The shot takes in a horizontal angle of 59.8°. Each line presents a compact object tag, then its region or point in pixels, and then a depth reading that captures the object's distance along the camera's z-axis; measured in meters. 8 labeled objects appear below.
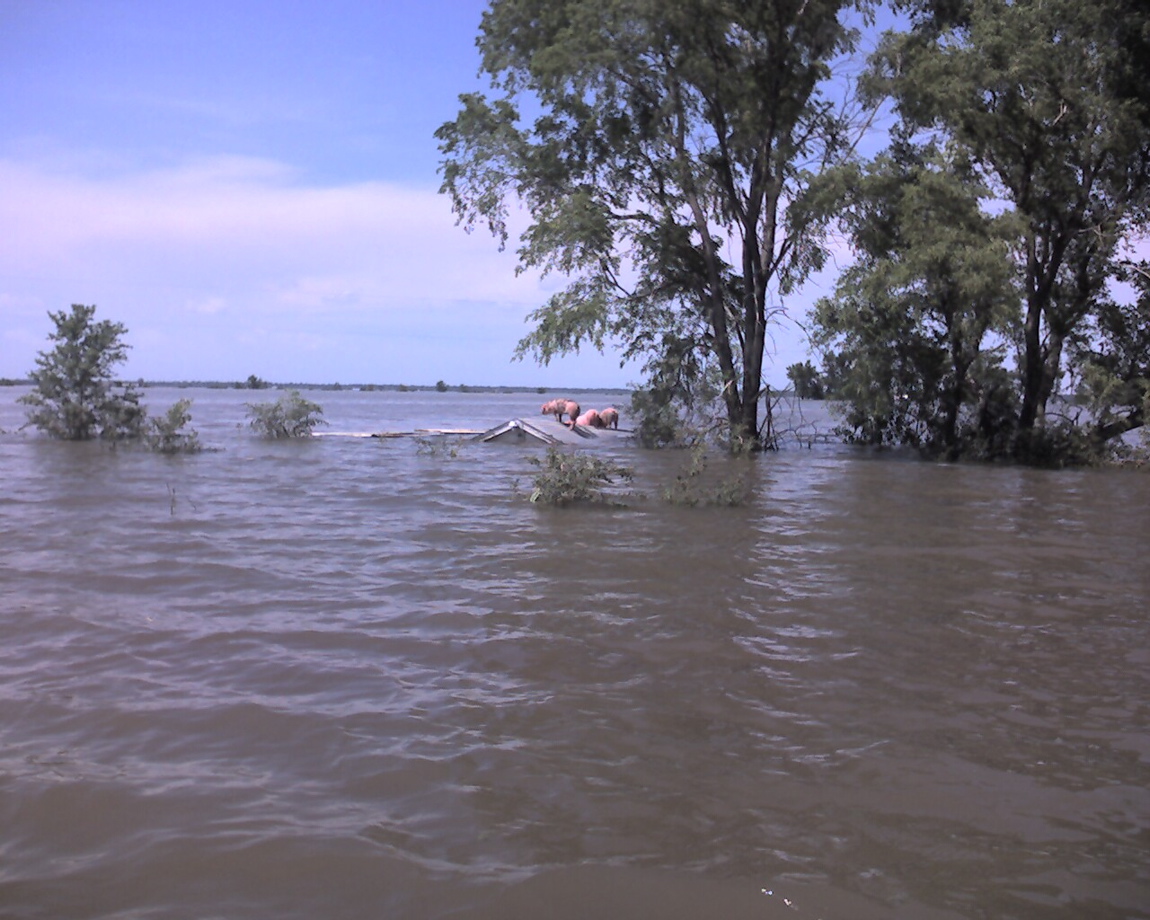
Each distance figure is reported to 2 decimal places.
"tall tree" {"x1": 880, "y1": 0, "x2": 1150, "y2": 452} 19.55
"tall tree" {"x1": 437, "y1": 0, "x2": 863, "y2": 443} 21.42
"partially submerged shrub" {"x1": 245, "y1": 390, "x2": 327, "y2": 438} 25.22
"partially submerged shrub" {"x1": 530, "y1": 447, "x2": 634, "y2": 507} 12.31
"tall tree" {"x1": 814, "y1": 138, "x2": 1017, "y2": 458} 19.72
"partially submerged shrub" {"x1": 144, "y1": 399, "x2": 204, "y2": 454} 19.92
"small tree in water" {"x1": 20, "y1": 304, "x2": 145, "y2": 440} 23.16
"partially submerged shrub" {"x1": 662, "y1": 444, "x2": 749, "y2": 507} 12.79
